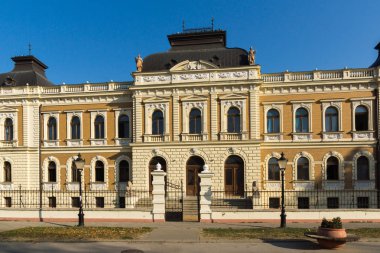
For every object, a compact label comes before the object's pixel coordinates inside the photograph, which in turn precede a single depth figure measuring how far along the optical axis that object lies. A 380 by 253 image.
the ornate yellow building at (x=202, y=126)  25.39
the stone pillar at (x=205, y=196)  17.50
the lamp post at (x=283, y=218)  16.08
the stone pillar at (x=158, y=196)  17.70
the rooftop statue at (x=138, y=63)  27.47
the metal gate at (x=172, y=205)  19.17
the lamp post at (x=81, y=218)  16.91
